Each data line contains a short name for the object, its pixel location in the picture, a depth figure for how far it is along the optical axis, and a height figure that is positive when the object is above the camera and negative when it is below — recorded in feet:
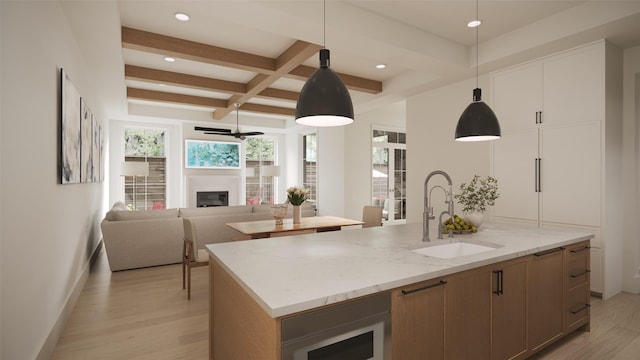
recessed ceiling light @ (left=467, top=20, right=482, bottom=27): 11.06 +5.26
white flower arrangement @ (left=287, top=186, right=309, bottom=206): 13.39 -0.69
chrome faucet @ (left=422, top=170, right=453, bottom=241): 7.23 -0.84
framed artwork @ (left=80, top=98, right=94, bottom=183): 11.15 +1.31
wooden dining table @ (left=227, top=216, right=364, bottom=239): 11.83 -1.88
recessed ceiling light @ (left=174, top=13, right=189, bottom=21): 10.13 +5.04
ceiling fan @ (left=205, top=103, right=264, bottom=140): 21.85 +3.05
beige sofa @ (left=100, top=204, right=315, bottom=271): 13.69 -2.38
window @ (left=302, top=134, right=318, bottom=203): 25.63 +1.13
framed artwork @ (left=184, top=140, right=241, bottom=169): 25.71 +1.92
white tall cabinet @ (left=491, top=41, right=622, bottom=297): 10.64 +1.09
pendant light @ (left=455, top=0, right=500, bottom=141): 7.70 +1.30
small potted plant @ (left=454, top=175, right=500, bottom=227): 8.61 -0.76
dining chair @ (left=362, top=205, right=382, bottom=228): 15.48 -1.84
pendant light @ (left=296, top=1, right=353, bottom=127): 5.57 +1.40
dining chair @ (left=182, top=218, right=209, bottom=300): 10.88 -2.59
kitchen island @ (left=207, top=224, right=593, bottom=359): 4.05 -1.40
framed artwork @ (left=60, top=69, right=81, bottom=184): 8.61 +1.32
